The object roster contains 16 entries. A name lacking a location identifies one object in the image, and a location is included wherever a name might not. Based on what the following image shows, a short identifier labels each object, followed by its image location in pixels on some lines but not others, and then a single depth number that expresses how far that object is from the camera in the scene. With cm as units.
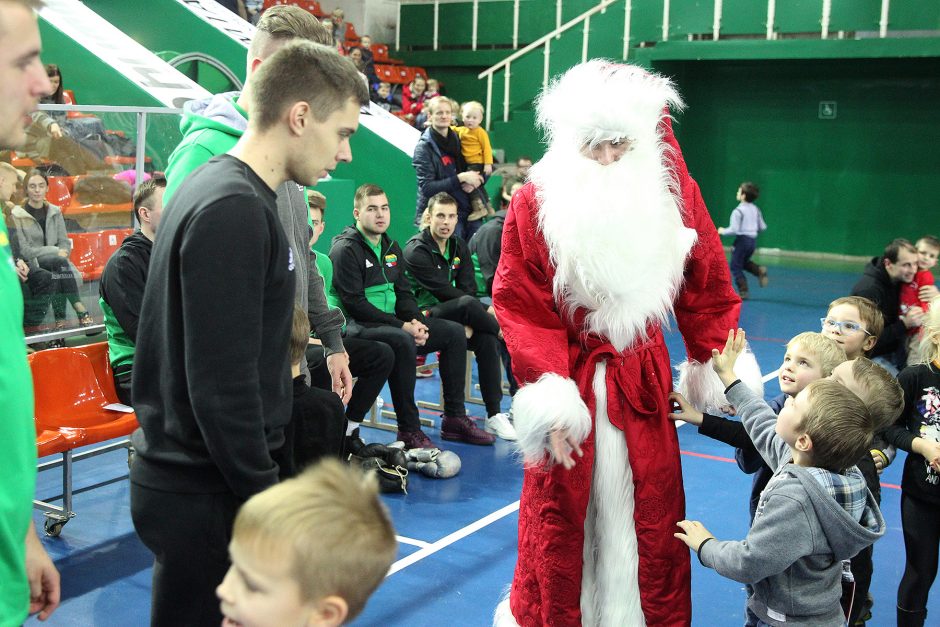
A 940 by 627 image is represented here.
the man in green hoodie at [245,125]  208
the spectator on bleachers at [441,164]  777
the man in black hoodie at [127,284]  398
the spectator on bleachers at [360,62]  1303
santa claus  253
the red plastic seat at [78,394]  393
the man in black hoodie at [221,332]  158
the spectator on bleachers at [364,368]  494
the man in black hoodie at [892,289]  461
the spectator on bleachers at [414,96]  1417
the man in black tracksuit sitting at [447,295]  568
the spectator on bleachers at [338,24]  1404
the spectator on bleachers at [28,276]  441
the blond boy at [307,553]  135
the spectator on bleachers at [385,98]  1378
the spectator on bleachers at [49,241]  449
